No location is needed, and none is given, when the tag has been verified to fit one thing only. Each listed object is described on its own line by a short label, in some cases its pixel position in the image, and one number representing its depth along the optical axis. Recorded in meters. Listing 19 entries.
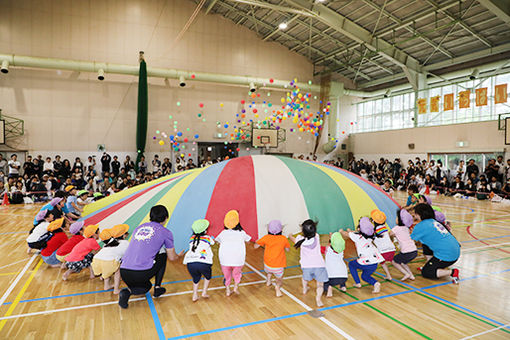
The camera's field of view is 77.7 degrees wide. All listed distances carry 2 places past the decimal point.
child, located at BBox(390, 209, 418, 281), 4.10
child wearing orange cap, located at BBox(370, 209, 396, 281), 4.01
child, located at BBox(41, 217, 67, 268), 4.45
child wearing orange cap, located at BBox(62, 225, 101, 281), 3.96
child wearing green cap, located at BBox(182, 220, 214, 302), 3.40
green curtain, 14.04
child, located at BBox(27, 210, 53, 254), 4.79
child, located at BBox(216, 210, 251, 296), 3.54
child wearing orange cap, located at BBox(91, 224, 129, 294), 3.51
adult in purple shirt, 3.24
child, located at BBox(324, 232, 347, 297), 3.56
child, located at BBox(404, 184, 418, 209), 6.10
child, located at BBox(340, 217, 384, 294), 3.71
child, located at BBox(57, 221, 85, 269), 4.30
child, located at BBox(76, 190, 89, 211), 6.74
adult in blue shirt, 4.04
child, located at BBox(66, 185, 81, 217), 6.40
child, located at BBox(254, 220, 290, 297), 3.64
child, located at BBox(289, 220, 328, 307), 3.52
